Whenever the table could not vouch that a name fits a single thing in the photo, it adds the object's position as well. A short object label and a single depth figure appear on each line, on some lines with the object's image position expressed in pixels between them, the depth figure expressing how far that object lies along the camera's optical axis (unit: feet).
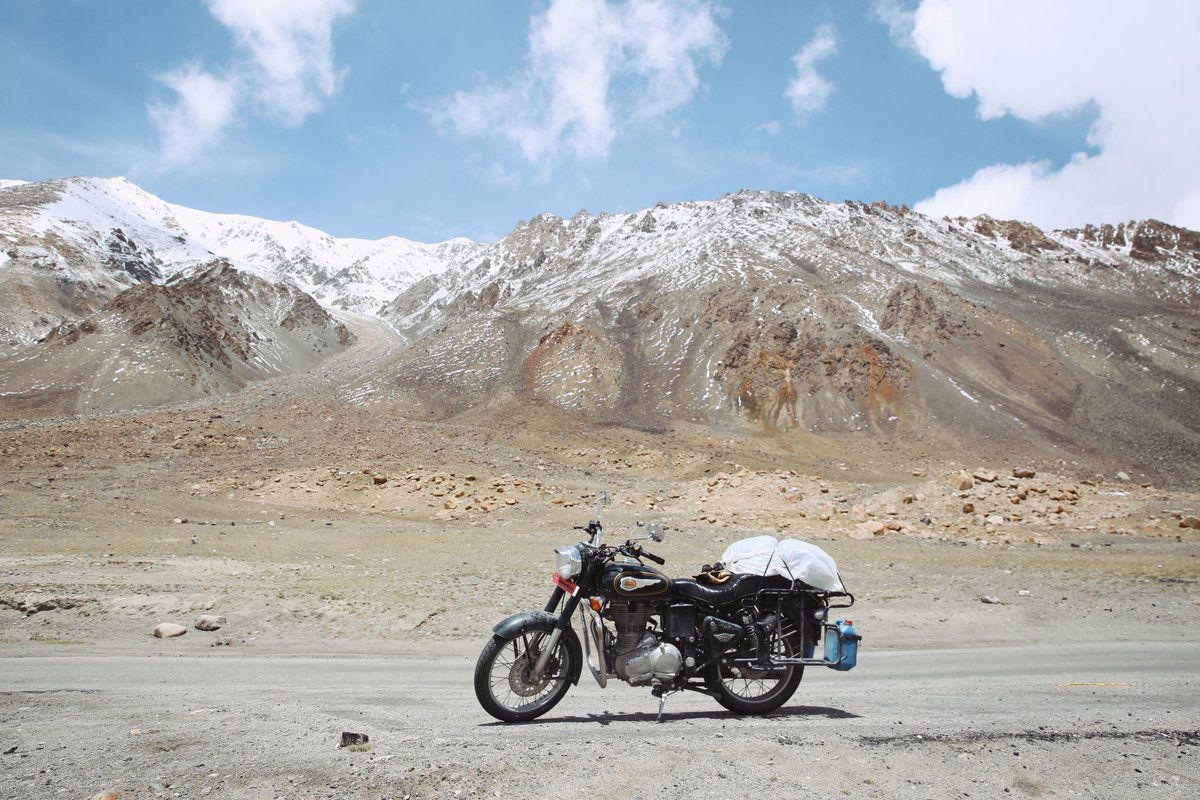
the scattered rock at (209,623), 34.71
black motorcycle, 19.31
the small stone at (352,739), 15.95
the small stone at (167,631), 33.58
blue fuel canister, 21.44
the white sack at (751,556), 21.29
